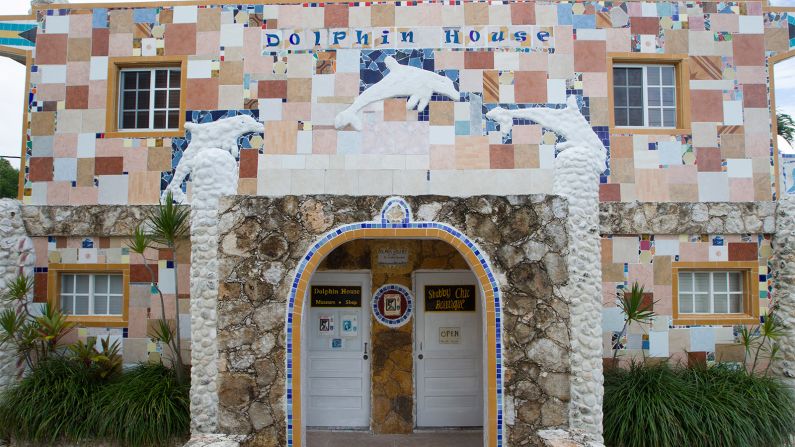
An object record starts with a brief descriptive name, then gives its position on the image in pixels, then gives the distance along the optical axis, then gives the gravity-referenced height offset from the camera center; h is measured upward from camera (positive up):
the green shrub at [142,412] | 6.29 -1.58
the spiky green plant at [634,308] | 6.49 -0.36
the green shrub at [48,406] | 6.49 -1.56
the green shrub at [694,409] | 6.14 -1.51
